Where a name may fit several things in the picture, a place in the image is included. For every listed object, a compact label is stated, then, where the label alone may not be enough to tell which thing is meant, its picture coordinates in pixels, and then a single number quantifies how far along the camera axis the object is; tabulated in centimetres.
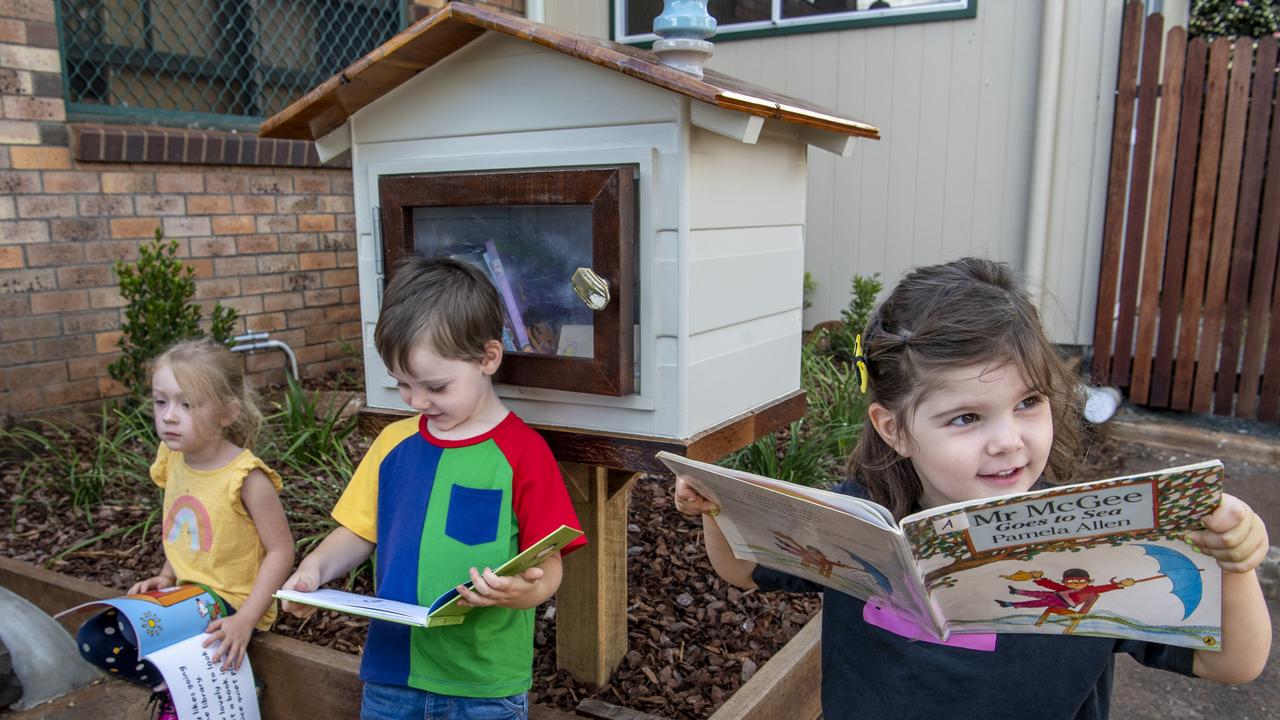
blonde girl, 212
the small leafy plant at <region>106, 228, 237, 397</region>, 356
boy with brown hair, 171
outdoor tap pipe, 452
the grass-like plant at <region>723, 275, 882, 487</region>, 321
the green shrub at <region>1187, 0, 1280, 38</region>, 707
